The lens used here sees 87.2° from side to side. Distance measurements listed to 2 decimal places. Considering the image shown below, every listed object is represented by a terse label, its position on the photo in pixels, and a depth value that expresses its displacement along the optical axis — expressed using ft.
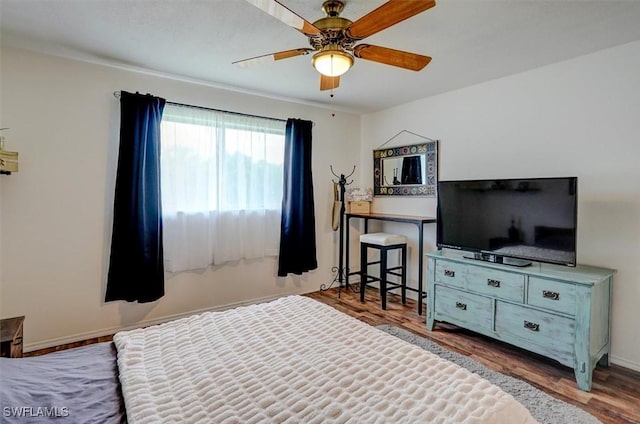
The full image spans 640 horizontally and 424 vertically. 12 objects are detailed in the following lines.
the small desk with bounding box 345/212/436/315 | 11.67
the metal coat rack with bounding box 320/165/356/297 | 14.75
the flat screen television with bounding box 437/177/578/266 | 8.12
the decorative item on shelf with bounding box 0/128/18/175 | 7.83
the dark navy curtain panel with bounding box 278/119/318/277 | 13.14
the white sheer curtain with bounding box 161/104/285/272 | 10.93
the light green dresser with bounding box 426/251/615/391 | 7.46
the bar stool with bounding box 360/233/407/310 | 12.54
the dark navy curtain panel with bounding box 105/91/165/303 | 9.79
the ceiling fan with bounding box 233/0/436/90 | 5.17
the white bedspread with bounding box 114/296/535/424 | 3.55
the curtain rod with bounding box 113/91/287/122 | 9.94
